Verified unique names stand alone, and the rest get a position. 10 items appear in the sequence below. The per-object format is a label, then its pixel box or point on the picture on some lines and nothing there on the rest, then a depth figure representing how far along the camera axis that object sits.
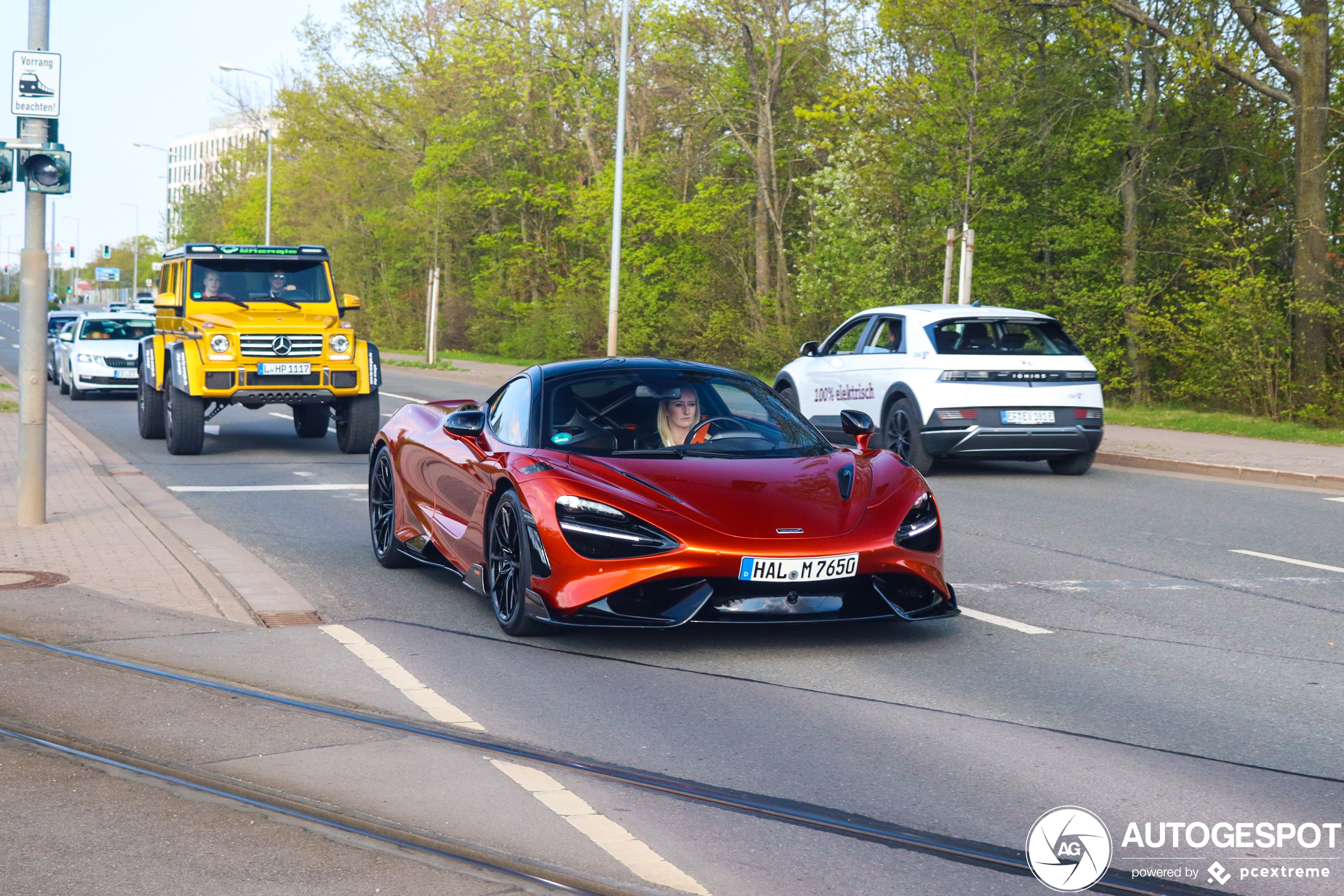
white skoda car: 26.72
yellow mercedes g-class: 16.17
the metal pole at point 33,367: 10.13
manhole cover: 8.16
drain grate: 7.48
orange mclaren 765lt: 6.53
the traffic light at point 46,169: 9.89
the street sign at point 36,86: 9.85
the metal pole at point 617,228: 32.50
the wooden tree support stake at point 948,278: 23.08
